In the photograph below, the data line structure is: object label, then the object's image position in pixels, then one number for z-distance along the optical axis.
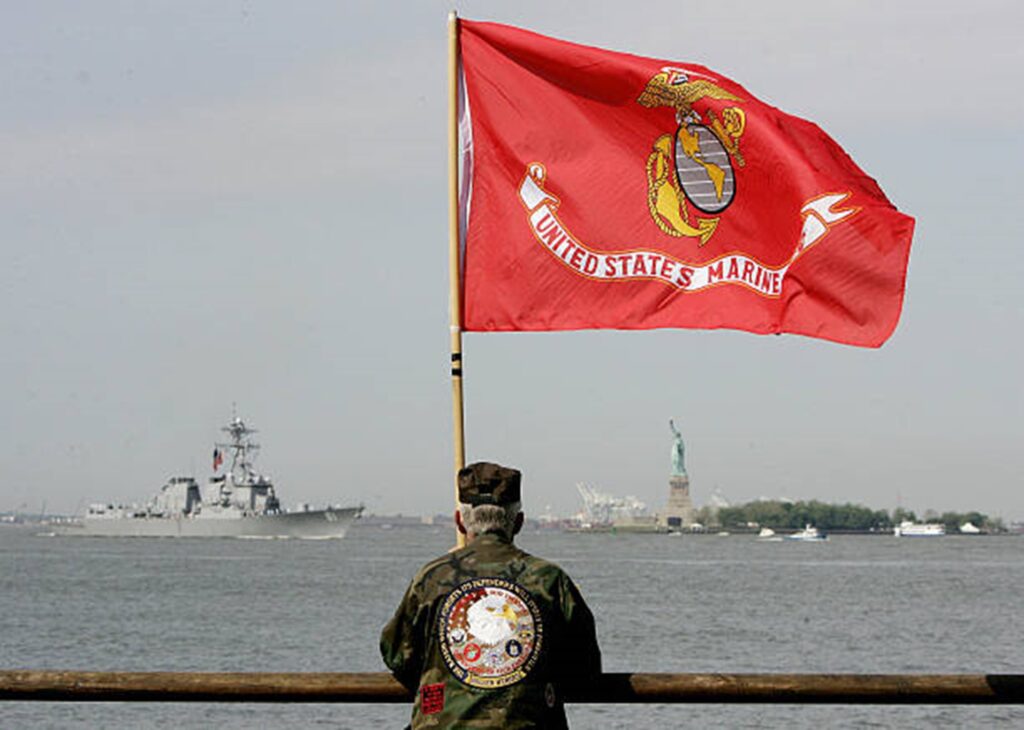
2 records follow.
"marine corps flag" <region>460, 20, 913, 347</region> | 17.14
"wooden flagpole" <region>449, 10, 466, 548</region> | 15.96
